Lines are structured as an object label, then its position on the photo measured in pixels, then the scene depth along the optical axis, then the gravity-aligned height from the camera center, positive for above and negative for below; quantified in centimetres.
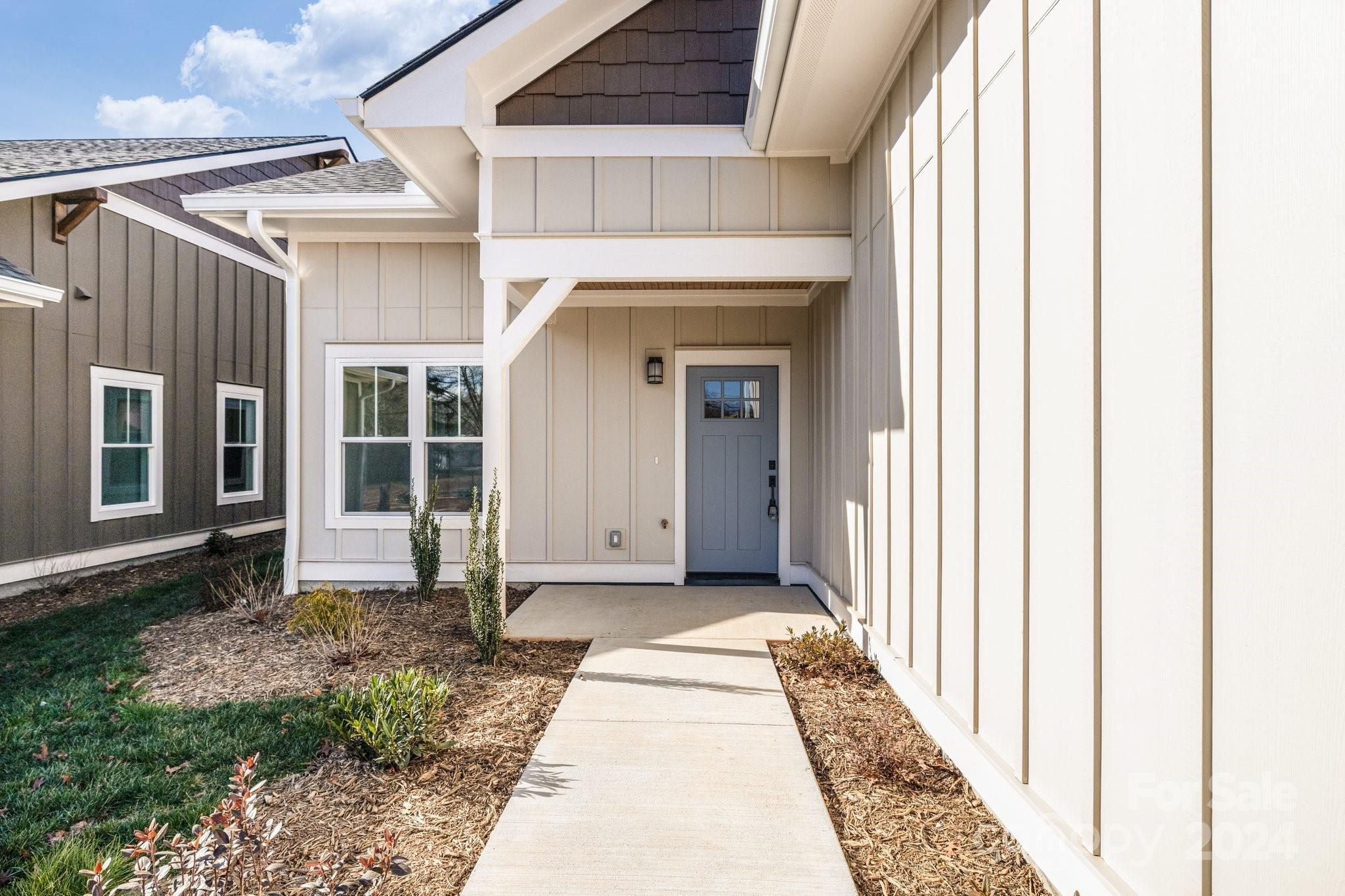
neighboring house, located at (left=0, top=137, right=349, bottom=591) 660 +108
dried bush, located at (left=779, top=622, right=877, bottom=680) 420 -128
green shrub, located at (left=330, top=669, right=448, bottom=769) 298 -118
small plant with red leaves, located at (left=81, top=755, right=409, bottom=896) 159 -99
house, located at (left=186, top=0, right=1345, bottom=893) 144 +45
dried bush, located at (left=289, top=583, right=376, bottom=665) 446 -120
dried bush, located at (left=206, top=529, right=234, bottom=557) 858 -116
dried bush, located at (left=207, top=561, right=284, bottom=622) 546 -125
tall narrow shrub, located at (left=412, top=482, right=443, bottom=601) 587 -86
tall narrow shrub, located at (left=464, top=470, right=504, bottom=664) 434 -84
